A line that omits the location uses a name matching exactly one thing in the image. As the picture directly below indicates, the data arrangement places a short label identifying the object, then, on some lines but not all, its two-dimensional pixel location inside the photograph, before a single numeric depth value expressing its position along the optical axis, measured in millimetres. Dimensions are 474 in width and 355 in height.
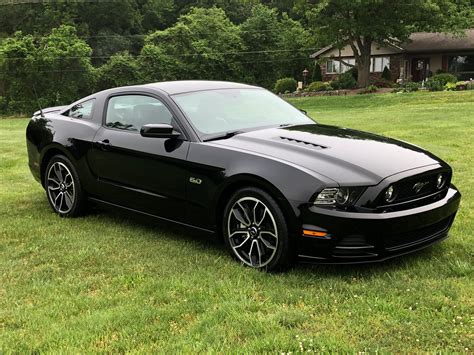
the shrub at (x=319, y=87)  39569
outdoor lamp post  44500
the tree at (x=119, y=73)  54438
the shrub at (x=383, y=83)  39050
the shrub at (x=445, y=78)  33531
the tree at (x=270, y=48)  54669
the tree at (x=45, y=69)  45875
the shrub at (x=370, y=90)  34812
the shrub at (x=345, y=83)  38625
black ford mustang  3713
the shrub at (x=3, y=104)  47616
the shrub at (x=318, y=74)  47125
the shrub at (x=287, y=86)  42375
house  41000
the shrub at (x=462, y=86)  31220
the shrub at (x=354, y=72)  41603
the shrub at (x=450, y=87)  31017
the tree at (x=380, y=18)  34156
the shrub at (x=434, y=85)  31306
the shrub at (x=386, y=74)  41850
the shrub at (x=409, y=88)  32562
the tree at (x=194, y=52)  54594
